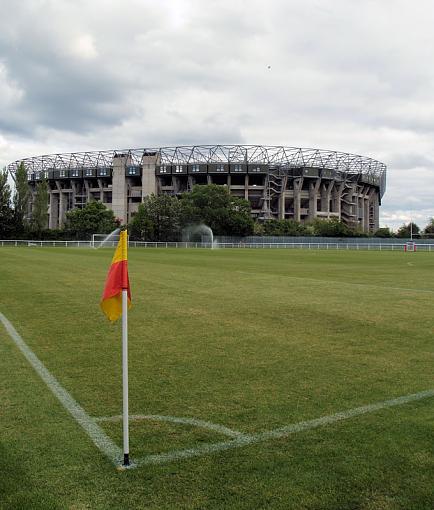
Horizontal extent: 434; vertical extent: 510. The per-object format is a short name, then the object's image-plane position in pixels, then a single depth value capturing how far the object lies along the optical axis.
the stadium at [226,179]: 130.00
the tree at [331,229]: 110.38
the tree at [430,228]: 157.12
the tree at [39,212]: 100.19
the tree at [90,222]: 95.94
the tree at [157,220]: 93.50
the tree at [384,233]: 127.21
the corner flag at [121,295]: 4.26
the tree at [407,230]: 144.48
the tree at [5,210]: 94.44
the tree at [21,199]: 97.32
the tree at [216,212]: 95.44
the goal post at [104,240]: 84.18
